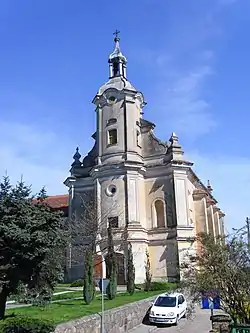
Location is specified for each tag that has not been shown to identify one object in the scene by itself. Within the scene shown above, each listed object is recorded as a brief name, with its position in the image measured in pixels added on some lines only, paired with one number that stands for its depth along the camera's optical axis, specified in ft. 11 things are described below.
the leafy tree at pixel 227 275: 50.06
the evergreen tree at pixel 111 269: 88.38
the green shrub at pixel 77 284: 131.34
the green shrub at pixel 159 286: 115.03
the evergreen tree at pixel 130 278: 100.27
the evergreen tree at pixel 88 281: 80.53
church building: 140.36
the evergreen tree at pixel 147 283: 110.83
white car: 76.28
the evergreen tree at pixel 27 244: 52.06
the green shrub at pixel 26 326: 46.39
